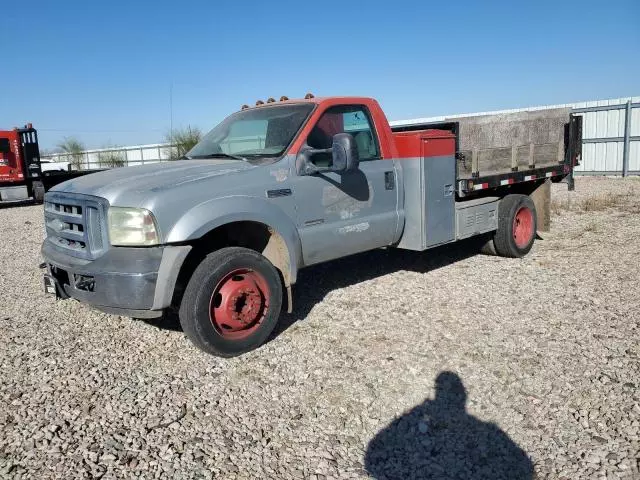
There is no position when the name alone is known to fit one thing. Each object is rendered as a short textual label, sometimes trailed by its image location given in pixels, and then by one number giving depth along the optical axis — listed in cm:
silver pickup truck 388
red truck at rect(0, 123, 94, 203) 1661
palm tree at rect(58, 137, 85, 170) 3338
